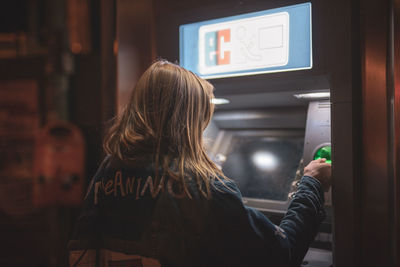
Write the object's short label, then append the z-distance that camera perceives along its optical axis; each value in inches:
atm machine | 58.2
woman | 42.1
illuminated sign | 57.0
